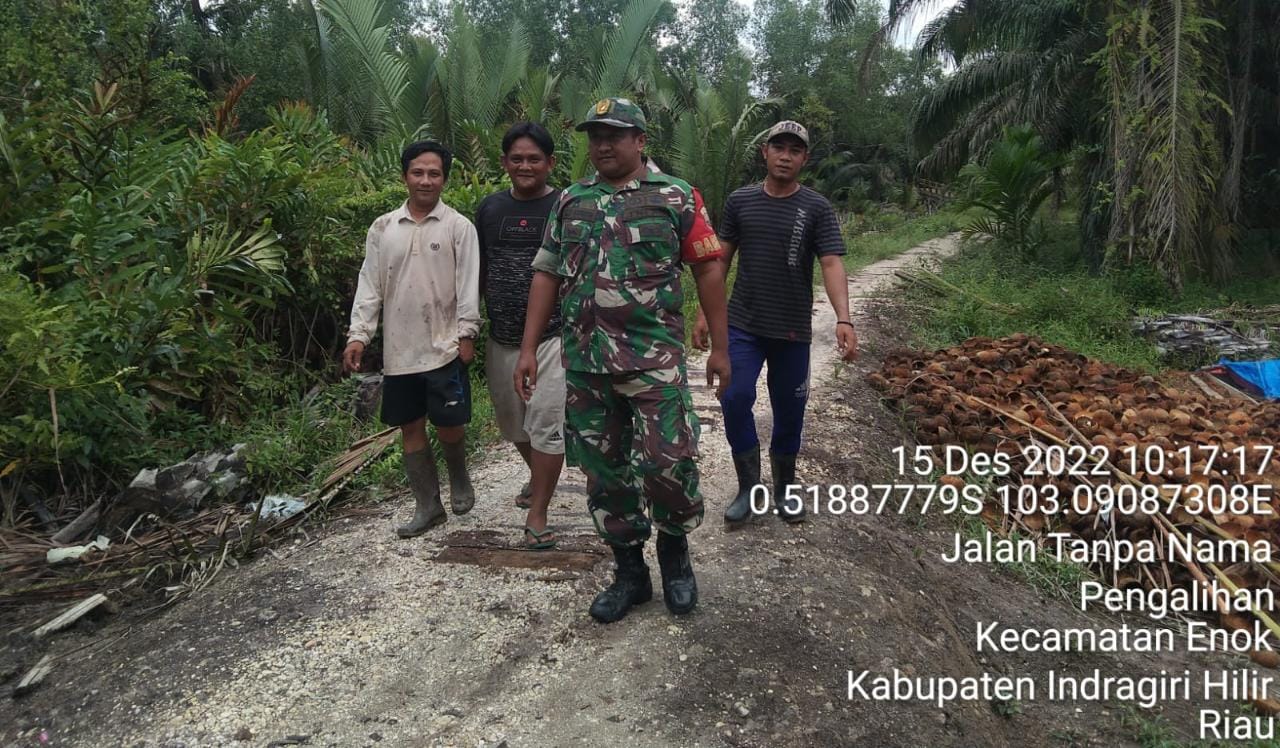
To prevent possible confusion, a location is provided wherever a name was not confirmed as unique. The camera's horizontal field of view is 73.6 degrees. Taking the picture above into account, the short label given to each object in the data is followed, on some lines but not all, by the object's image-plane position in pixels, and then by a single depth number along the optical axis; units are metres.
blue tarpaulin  7.41
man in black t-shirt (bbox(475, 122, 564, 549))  3.41
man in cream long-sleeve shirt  3.50
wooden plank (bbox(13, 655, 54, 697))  2.81
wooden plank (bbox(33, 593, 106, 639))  3.20
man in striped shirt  3.55
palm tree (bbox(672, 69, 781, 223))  13.38
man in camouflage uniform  2.69
